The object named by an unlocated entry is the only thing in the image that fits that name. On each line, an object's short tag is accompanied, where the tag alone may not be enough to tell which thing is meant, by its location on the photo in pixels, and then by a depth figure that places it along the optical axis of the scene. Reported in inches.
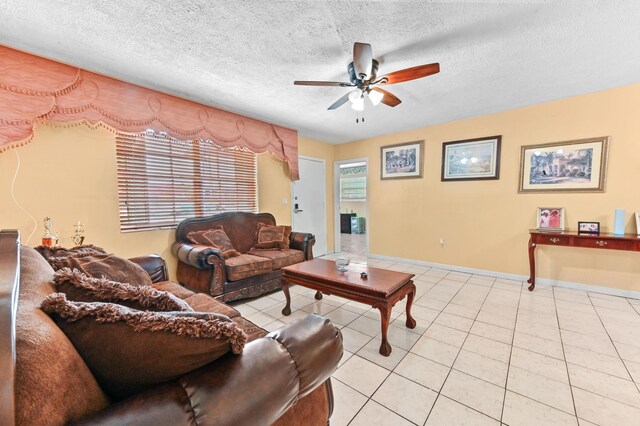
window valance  75.8
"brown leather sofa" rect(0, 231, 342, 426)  17.6
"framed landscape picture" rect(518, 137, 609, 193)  112.5
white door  179.3
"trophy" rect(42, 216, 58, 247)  80.9
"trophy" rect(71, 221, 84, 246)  88.8
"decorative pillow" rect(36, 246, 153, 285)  55.5
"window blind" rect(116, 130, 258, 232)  103.3
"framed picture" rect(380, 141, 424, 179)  164.6
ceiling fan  69.5
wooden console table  98.3
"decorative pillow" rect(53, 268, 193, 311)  32.4
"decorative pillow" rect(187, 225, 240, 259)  113.3
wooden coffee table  72.9
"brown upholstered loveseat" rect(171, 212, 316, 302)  98.7
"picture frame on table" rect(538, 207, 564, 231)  120.4
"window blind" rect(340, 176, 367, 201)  322.3
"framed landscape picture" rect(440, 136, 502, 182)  137.3
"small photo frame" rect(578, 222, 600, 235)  108.7
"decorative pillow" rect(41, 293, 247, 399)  24.9
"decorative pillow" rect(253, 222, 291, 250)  132.7
